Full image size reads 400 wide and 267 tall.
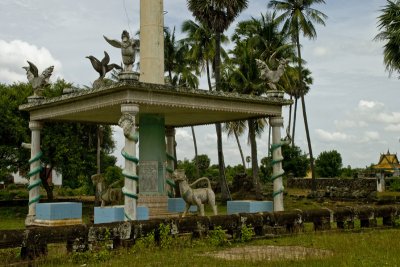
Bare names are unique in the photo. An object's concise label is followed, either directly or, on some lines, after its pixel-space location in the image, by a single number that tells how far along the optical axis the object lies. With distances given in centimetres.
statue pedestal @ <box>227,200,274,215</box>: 1744
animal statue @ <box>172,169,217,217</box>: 1541
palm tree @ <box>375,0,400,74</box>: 2658
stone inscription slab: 1719
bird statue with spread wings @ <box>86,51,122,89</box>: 1761
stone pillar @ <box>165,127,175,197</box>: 2020
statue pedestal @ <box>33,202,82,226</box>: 1819
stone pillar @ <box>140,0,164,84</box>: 1767
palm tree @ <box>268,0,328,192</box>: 3700
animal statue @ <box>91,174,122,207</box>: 1800
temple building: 5400
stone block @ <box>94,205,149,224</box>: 1534
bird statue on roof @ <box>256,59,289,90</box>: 1920
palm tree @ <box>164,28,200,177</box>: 4150
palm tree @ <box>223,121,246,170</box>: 4166
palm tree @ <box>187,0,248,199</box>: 3244
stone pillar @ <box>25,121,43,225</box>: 1962
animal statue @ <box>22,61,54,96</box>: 1983
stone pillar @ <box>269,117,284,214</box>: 1859
